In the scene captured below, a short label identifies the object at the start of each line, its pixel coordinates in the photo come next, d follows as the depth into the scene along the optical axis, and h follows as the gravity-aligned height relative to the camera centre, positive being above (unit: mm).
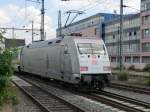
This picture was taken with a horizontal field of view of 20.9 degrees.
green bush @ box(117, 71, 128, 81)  34250 -1591
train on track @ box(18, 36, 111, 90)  21359 -258
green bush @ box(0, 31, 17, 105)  13500 -471
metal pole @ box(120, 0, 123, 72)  38553 +4609
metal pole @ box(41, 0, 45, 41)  53844 +4770
